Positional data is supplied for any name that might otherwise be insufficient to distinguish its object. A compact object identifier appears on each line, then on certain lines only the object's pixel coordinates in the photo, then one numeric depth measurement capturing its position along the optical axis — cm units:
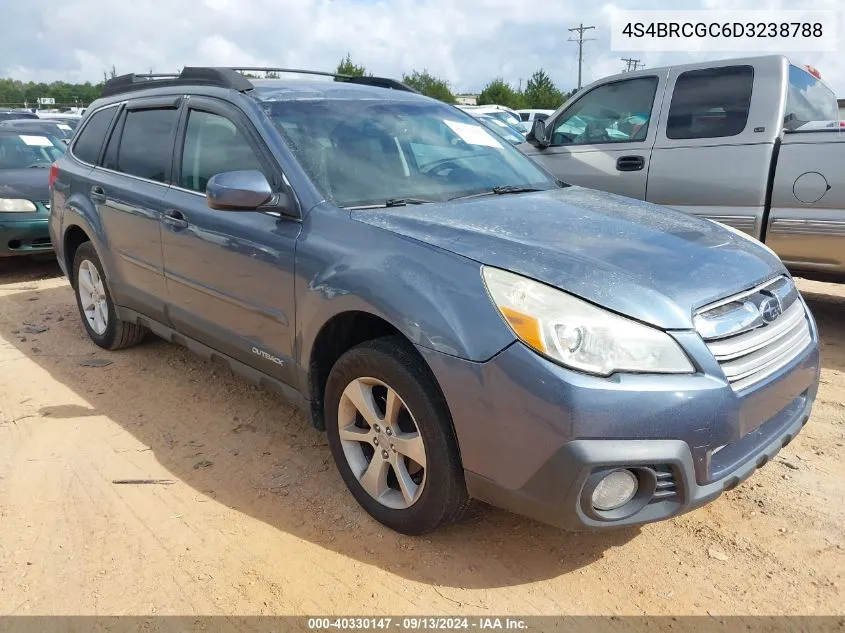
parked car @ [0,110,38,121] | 1469
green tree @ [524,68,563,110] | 5722
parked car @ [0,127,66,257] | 711
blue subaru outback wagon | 213
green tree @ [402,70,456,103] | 5862
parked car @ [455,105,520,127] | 1797
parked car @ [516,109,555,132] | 2355
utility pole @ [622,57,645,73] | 4233
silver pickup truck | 472
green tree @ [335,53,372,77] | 5256
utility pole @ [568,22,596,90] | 5716
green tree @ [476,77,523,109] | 5788
